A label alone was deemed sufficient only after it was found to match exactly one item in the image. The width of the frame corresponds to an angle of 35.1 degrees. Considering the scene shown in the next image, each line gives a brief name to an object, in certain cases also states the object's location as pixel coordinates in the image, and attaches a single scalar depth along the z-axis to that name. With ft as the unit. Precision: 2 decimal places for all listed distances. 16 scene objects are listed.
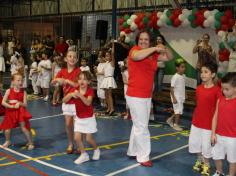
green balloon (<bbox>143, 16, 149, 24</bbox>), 33.42
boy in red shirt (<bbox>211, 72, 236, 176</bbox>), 13.38
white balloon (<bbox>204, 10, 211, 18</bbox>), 28.58
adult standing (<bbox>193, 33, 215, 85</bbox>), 27.65
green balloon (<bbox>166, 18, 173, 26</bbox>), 31.71
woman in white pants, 16.37
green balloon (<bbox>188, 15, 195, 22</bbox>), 29.86
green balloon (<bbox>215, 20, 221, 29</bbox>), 27.94
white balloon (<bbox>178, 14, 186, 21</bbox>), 30.53
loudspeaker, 36.55
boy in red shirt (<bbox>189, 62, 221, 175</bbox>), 14.76
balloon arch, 27.63
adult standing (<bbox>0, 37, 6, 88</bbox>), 42.40
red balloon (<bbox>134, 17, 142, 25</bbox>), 33.83
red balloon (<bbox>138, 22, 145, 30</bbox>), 33.60
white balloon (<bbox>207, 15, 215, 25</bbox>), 28.26
